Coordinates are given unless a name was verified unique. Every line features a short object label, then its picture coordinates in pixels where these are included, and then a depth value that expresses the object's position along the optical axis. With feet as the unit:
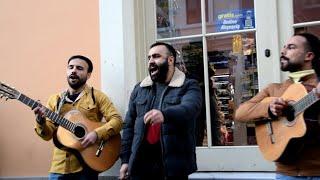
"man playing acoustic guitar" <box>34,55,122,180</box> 11.71
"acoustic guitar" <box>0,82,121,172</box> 11.66
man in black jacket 9.95
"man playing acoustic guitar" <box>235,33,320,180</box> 8.73
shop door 12.51
